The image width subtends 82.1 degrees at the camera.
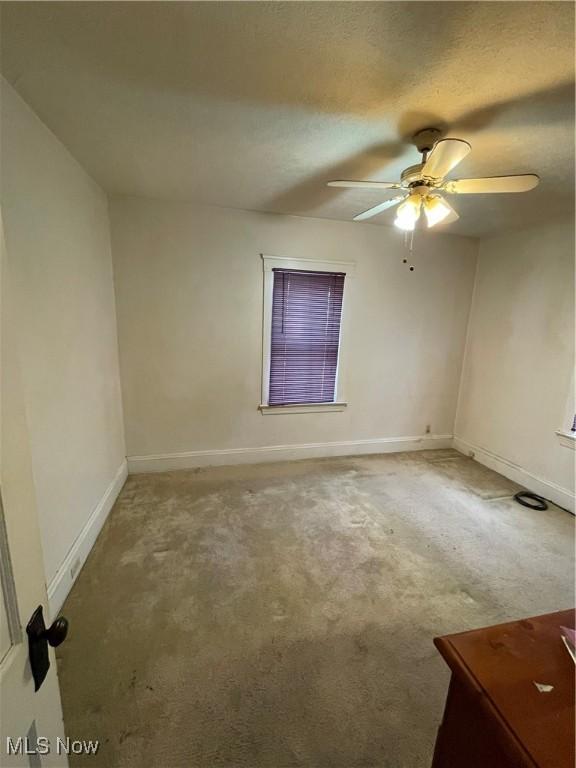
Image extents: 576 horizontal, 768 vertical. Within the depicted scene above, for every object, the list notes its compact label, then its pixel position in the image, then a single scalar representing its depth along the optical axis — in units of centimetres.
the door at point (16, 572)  56
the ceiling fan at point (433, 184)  146
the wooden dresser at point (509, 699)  60
